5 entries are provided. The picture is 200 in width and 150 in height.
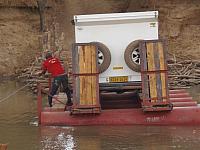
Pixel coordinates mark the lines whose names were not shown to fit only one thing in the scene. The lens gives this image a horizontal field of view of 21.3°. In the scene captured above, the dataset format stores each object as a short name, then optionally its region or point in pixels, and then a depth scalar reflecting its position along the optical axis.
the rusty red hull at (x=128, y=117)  14.41
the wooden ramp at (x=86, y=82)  14.46
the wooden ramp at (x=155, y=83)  14.28
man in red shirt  15.77
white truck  14.98
